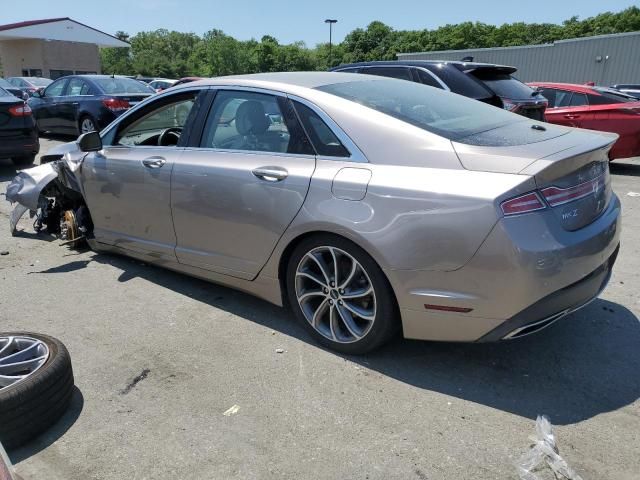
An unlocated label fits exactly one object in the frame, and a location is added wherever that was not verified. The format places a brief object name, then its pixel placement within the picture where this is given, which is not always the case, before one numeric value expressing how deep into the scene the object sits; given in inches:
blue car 448.8
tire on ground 96.8
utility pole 2020.2
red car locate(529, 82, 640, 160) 356.8
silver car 104.9
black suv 287.4
